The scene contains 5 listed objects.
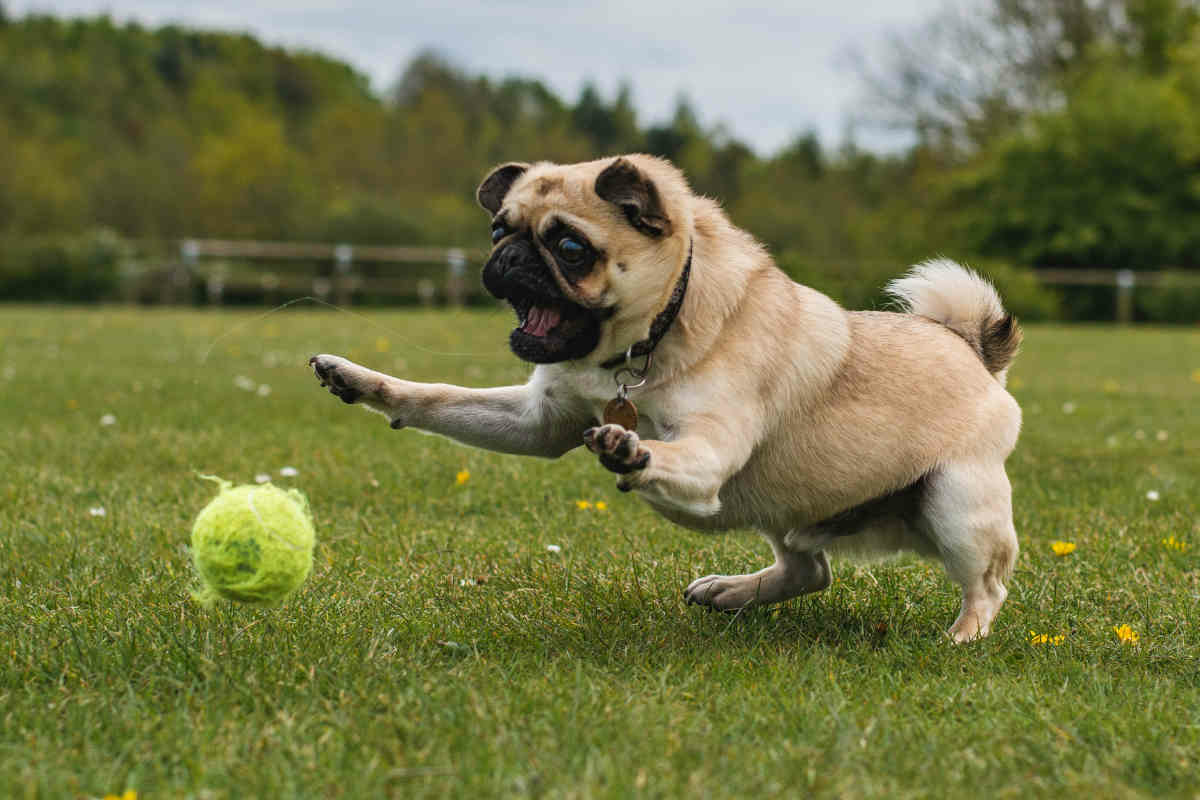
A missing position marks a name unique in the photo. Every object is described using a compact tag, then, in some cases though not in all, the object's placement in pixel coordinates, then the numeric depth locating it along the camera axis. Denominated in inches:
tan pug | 133.1
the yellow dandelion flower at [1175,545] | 189.0
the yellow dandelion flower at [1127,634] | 144.3
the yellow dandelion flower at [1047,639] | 145.1
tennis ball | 124.4
